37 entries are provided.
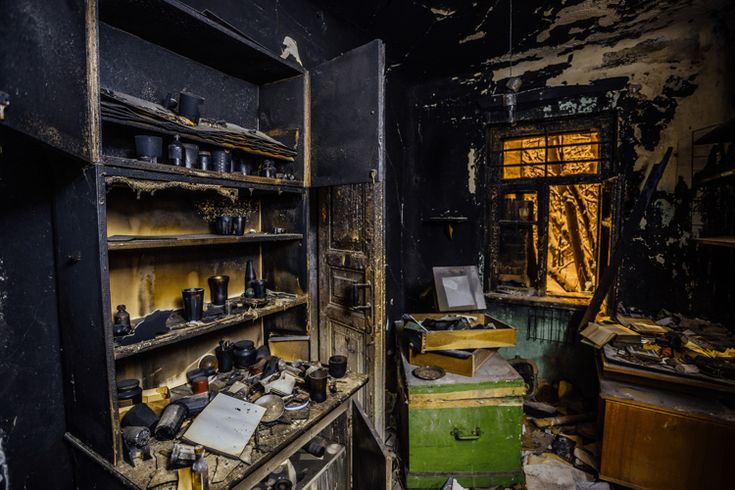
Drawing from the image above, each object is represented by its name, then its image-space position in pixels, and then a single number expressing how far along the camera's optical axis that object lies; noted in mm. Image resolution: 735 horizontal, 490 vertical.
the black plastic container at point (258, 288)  2148
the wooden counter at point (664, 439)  2021
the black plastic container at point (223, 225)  1871
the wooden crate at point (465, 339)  2422
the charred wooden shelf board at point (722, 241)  2145
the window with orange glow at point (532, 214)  3373
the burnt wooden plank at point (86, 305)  1217
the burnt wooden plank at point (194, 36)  1467
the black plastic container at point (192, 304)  1694
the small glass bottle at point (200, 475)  1199
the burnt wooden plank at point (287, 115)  2160
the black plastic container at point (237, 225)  1917
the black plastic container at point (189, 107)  1673
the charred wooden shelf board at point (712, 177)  2264
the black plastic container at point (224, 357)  2006
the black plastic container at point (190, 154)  1643
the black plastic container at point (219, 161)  1787
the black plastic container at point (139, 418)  1464
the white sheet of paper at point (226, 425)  1396
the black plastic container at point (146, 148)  1487
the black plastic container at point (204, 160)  1697
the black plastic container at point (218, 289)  1938
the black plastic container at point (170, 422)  1441
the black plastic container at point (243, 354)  2033
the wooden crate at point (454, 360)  2404
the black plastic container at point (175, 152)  1575
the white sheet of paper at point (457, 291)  2795
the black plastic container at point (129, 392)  1548
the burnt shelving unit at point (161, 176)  1094
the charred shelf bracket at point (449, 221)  3756
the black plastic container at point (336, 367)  2027
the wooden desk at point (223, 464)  1241
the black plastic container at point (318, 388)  1783
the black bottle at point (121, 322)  1443
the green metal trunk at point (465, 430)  2332
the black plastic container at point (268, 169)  2078
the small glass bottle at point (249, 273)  2246
